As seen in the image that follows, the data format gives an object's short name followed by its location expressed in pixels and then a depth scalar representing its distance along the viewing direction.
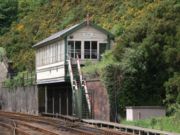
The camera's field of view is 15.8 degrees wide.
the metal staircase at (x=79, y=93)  43.75
